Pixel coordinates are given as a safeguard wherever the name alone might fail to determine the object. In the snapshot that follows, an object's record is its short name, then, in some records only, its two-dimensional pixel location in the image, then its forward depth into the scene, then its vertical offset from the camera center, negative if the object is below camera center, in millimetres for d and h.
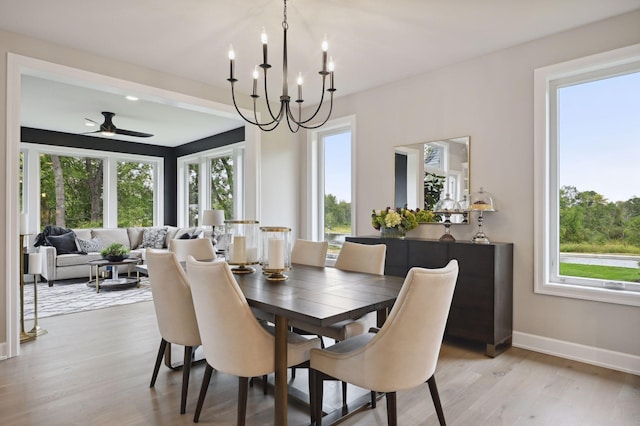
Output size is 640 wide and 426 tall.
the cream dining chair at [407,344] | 1609 -567
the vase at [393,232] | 3869 -184
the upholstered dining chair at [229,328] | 1794 -551
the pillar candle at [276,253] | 2383 -244
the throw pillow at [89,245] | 6646 -556
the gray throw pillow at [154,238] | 7453 -474
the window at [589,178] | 2973 +292
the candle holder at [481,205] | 3377 +77
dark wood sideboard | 3115 -631
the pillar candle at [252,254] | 2645 -281
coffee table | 5741 -1041
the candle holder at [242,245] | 2613 -216
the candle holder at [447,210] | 3660 +37
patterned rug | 4559 -1126
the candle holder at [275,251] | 2391 -237
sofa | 6115 -547
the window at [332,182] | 4961 +424
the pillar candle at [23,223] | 3345 -85
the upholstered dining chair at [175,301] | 2236 -519
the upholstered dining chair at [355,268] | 2354 -409
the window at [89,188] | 7082 +523
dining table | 1706 -422
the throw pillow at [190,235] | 6994 -392
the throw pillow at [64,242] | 6348 -479
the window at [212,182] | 7168 +635
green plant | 5848 -569
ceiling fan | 5746 +1285
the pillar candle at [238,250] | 2609 -246
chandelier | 2189 +869
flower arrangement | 3822 -62
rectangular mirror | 3744 +423
